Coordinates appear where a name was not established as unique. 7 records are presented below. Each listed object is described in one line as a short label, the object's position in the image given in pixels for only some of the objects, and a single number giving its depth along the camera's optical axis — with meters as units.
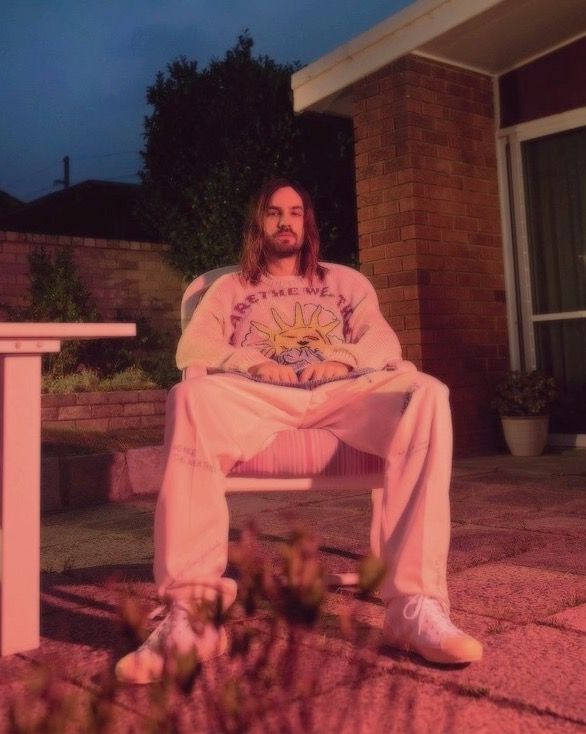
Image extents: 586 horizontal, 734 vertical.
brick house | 5.69
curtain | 5.86
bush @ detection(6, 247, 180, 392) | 7.18
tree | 9.34
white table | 1.94
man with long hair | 1.82
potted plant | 5.60
